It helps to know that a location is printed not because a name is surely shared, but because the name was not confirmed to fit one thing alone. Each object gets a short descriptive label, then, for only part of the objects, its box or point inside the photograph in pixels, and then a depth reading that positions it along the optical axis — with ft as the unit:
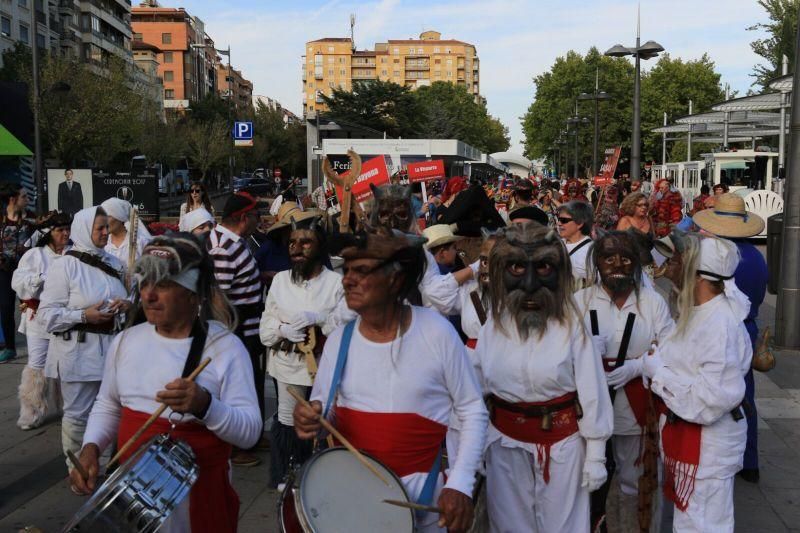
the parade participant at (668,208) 45.50
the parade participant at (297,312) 18.30
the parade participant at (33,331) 23.80
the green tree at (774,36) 190.41
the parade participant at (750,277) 18.81
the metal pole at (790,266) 33.94
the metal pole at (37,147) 67.05
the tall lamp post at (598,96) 115.85
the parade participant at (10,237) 32.68
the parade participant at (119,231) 21.66
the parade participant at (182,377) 10.32
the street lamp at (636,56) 73.67
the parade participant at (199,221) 24.14
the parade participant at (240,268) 21.52
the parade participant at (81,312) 18.86
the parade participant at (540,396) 12.21
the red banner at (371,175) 32.53
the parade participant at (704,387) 12.96
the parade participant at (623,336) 15.15
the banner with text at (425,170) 57.72
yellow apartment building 590.14
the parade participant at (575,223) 21.02
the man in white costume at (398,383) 10.10
